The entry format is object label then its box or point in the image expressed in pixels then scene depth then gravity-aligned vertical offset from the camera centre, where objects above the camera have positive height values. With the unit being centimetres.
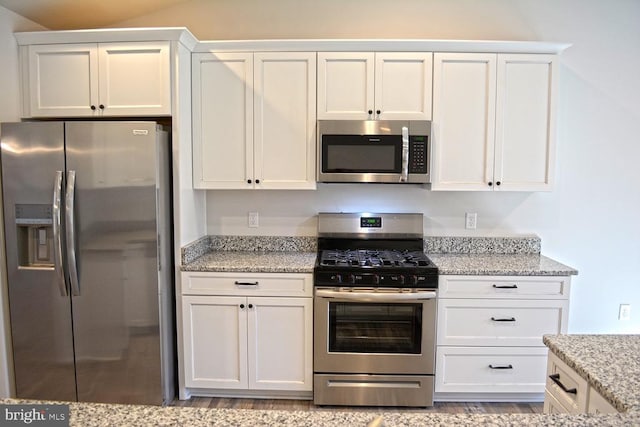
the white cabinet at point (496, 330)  255 -88
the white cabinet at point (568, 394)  114 -62
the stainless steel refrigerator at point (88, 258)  237 -43
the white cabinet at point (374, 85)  271 +68
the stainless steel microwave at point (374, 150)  271 +25
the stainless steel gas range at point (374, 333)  251 -90
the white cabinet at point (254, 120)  274 +45
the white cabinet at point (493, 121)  270 +45
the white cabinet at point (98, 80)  253 +66
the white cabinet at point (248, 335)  258 -94
